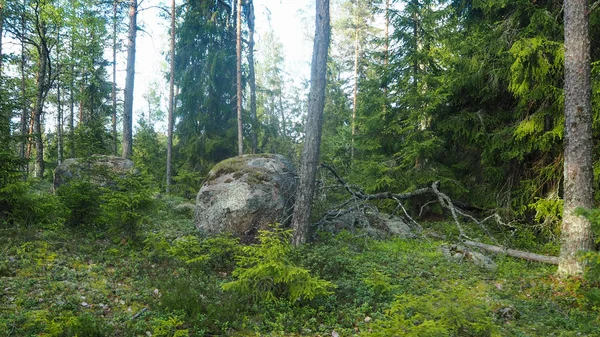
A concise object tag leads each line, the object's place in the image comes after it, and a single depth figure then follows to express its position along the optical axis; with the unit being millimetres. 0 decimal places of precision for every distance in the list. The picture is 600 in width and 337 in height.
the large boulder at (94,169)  8547
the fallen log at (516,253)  7379
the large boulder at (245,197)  8406
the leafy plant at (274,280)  5137
